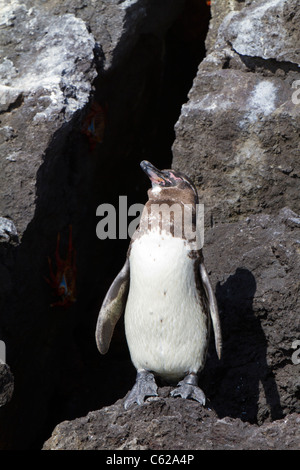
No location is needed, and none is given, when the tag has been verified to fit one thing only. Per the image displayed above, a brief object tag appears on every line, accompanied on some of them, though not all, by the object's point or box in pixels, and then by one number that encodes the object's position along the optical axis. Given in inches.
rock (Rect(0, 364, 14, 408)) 277.0
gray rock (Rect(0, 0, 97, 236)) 319.9
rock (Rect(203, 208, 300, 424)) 298.7
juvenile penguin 279.1
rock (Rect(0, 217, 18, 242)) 306.5
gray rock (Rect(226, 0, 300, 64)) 339.9
